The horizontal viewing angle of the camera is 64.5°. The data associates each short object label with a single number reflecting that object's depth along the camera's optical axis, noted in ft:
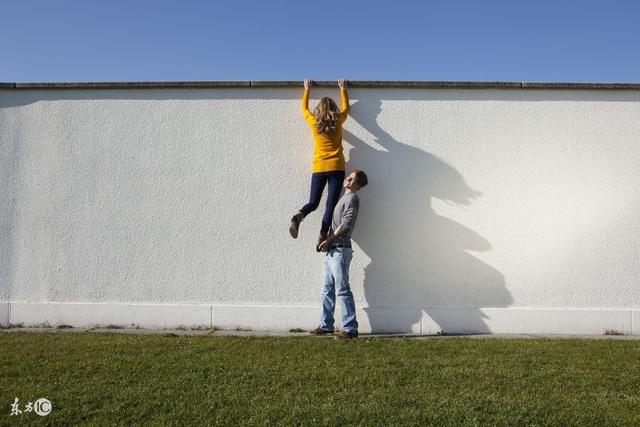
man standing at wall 17.12
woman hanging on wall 18.03
